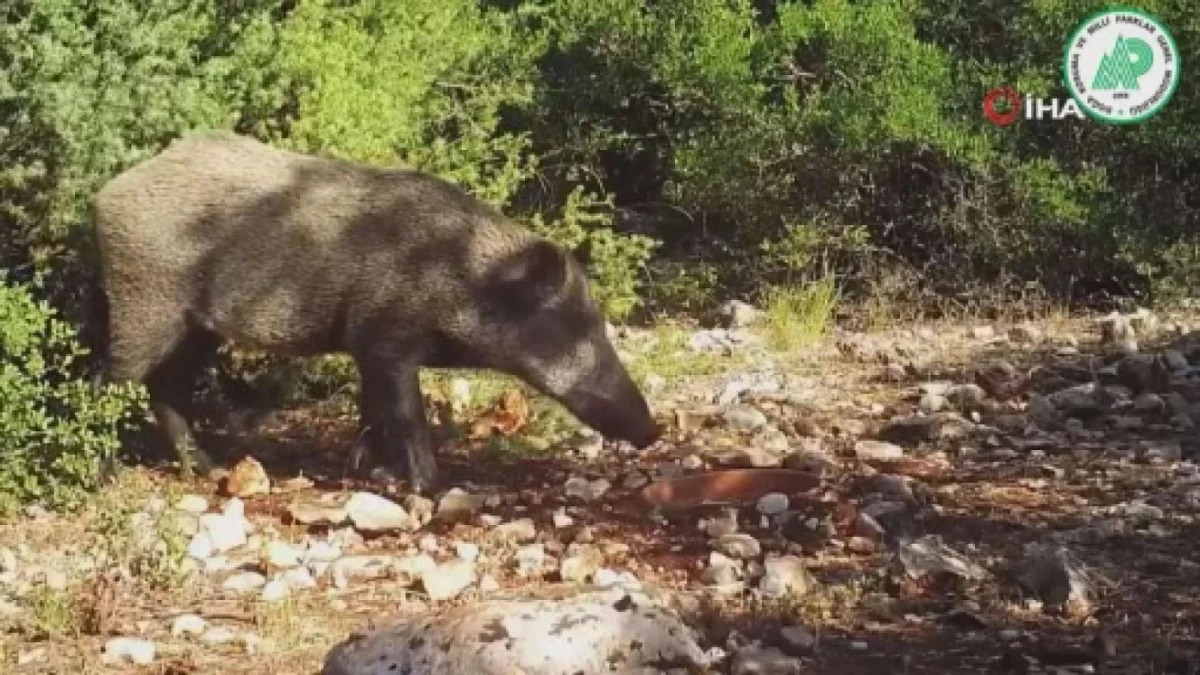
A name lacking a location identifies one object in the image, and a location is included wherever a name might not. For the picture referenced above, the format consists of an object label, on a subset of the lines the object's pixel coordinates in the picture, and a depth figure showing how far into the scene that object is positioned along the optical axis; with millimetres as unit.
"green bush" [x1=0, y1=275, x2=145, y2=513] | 6516
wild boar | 7391
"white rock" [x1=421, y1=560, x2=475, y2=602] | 5625
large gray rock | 4332
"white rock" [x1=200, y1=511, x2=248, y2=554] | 6293
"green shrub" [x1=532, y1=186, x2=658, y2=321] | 10125
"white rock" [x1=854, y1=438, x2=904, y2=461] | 7477
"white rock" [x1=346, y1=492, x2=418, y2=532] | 6457
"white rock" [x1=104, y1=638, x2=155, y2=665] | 5031
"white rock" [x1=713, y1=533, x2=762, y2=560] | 5945
